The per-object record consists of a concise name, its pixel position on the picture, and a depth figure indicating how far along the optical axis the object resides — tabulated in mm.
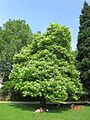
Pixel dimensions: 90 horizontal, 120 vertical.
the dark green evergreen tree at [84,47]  16474
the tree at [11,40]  22070
